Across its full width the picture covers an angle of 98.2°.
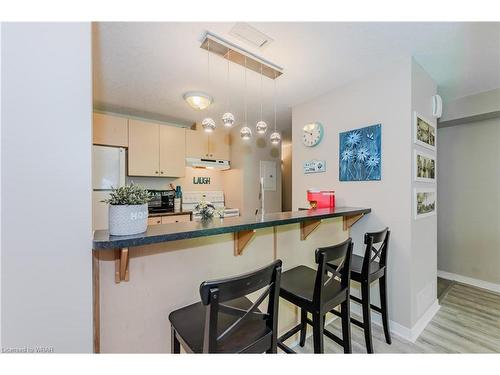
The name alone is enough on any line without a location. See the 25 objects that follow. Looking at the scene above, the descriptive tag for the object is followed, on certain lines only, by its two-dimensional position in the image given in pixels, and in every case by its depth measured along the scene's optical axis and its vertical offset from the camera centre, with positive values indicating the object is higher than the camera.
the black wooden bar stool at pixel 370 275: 1.55 -0.68
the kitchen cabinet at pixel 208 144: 3.64 +0.75
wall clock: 2.61 +0.65
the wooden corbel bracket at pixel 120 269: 1.03 -0.40
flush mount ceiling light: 2.52 +1.03
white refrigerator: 2.77 +0.22
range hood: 3.52 +0.40
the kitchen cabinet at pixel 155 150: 3.14 +0.58
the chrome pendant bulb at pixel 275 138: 2.23 +0.50
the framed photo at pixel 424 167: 1.94 +0.18
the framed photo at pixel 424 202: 1.95 -0.16
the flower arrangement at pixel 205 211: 1.42 -0.16
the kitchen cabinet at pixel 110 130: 2.90 +0.79
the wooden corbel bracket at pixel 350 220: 2.18 -0.35
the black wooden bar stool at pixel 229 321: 0.78 -0.65
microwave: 3.27 -0.22
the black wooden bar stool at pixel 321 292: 1.20 -0.66
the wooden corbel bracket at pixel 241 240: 1.42 -0.36
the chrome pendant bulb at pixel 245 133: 1.99 +0.49
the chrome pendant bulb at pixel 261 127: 2.00 +0.55
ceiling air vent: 1.52 +1.12
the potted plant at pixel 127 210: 0.95 -0.10
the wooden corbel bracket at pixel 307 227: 1.86 -0.35
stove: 3.78 -0.22
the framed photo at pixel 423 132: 1.93 +0.52
